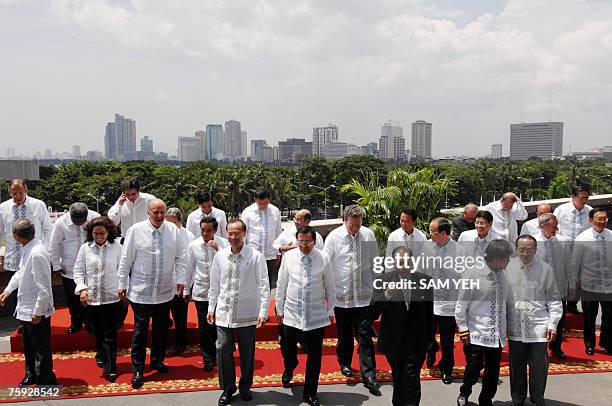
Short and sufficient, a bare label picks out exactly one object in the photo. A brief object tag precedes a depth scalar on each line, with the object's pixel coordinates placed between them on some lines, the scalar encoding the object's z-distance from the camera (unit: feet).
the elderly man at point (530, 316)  11.98
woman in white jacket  13.97
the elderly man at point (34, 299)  12.73
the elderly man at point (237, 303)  12.58
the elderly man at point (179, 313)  15.25
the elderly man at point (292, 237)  14.73
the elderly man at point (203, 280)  14.52
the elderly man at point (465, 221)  17.30
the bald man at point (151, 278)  13.61
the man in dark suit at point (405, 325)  11.30
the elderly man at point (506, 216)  18.25
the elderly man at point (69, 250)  15.67
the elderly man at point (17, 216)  16.08
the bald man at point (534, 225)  16.53
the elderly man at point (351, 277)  14.10
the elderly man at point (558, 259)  15.53
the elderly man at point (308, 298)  12.55
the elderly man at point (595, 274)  15.79
